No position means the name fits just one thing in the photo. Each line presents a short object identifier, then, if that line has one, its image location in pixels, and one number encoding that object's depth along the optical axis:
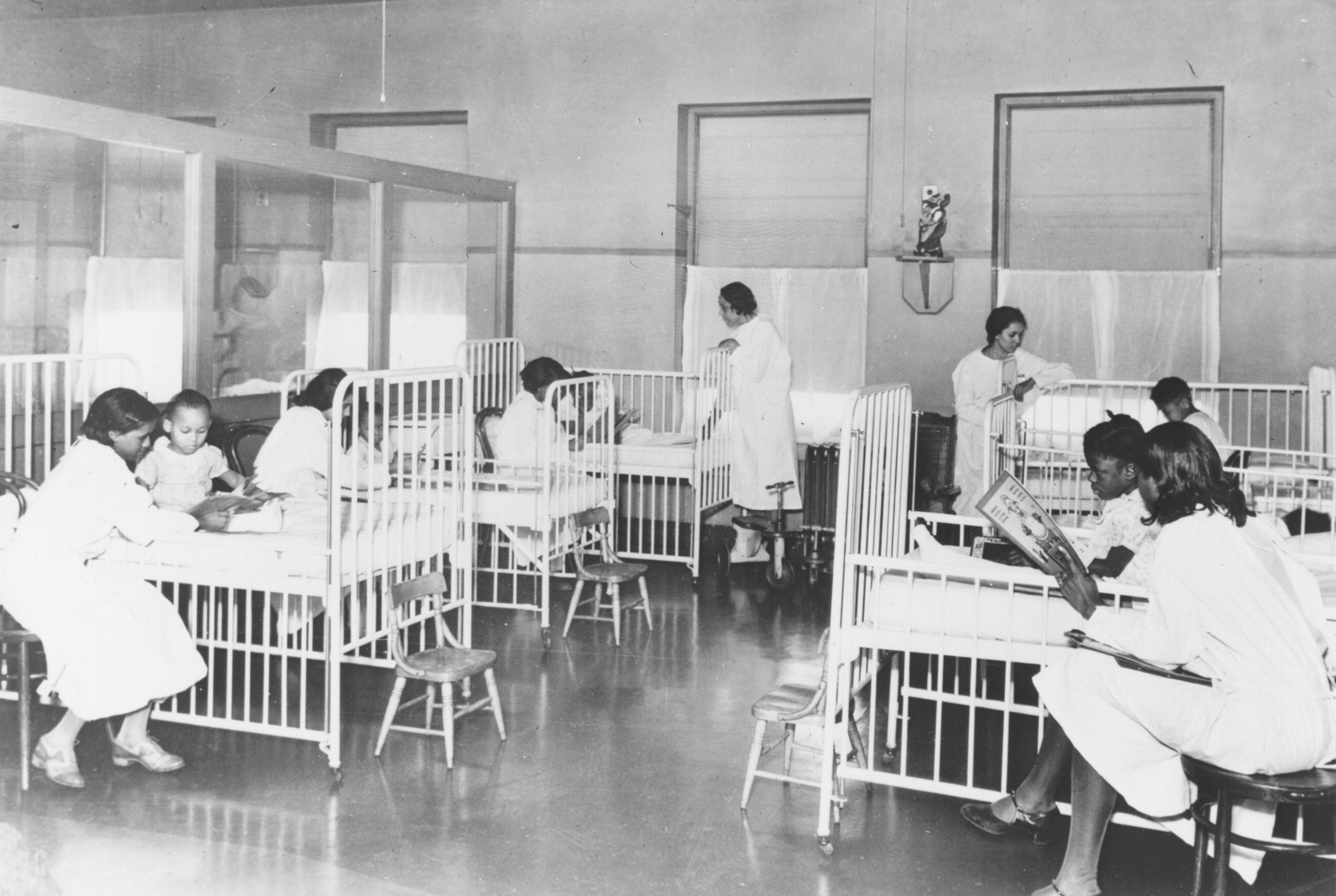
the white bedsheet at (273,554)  4.50
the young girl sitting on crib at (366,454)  4.68
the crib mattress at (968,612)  3.95
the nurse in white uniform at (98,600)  4.27
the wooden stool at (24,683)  4.31
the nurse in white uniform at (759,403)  8.10
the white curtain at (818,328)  9.09
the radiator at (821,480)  8.52
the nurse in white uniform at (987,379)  7.57
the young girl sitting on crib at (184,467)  5.14
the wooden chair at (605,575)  6.24
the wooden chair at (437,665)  4.48
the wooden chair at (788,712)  4.09
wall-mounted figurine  8.66
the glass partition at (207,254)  6.37
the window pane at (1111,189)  8.38
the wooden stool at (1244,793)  3.17
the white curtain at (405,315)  7.98
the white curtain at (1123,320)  8.34
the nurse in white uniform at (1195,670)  3.25
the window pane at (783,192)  9.09
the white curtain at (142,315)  6.56
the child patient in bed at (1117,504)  4.38
